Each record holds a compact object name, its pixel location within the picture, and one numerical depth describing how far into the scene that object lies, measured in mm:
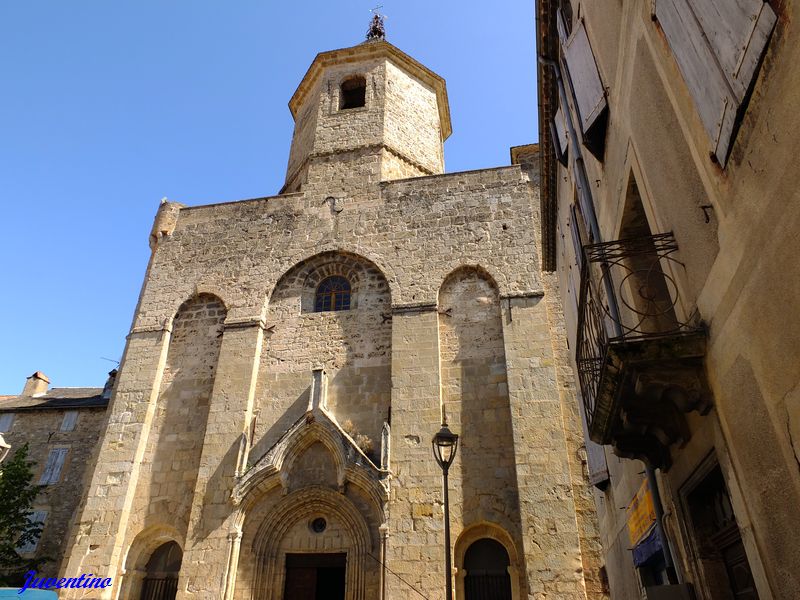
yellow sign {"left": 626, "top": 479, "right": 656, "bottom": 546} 5434
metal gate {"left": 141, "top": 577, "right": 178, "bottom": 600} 10914
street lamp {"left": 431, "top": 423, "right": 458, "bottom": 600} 7414
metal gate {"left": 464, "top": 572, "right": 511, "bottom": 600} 9680
